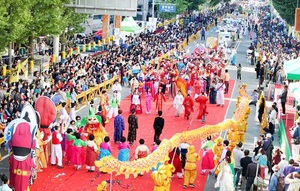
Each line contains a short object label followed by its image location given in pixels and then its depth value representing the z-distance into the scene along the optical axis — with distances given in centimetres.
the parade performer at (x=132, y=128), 2362
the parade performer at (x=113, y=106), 2789
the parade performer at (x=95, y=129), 2144
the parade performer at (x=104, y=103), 2648
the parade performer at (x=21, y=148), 1739
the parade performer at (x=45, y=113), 2067
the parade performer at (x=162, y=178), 1720
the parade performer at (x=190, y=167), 1947
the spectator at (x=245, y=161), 1923
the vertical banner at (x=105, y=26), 5508
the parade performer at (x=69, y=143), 2084
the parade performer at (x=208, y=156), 2092
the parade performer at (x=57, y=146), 2073
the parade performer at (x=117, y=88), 3022
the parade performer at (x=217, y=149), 2072
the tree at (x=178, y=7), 8088
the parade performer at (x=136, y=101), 2936
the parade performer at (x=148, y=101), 3000
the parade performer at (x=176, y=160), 2020
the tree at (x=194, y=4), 8975
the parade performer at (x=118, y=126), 2334
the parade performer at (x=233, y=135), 2267
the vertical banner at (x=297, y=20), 2991
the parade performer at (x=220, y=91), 3250
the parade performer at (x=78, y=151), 2055
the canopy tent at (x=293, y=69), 2512
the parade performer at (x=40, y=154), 2020
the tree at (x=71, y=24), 4350
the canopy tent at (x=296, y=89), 2390
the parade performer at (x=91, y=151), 2034
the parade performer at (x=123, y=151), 2002
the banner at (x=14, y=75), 3161
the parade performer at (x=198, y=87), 3341
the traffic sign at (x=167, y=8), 7388
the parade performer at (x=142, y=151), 1980
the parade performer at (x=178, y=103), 2945
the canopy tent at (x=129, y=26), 5834
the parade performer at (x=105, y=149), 1980
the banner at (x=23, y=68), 3325
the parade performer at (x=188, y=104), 2888
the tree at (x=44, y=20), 3694
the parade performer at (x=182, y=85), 3268
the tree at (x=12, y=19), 3130
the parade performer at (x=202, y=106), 2838
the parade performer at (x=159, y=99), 3011
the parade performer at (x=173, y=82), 3400
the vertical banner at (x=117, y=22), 5503
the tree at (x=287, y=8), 6625
